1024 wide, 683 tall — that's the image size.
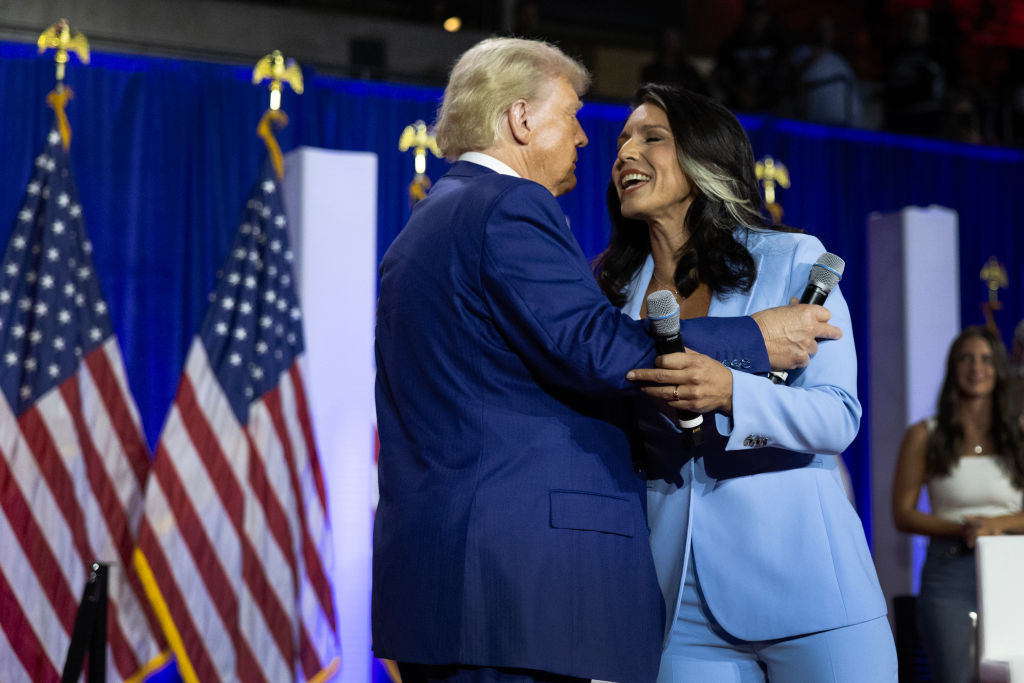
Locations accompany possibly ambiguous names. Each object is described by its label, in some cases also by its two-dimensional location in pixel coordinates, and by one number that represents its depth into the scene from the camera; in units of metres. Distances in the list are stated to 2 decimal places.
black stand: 3.06
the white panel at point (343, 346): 5.20
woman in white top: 4.16
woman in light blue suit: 1.75
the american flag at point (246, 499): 4.75
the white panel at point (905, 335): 6.89
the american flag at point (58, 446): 4.52
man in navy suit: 1.61
